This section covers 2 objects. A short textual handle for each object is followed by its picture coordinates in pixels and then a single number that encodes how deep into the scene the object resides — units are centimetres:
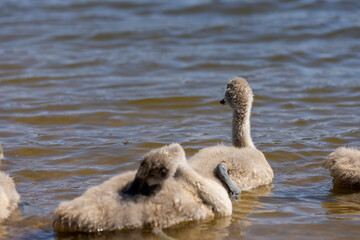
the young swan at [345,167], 1302
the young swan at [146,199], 1008
